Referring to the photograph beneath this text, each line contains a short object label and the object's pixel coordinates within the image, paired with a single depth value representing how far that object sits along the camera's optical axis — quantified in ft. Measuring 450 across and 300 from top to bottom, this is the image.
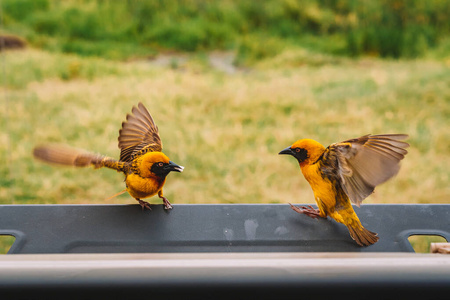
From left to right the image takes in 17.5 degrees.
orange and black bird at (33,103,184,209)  4.74
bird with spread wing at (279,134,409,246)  4.59
